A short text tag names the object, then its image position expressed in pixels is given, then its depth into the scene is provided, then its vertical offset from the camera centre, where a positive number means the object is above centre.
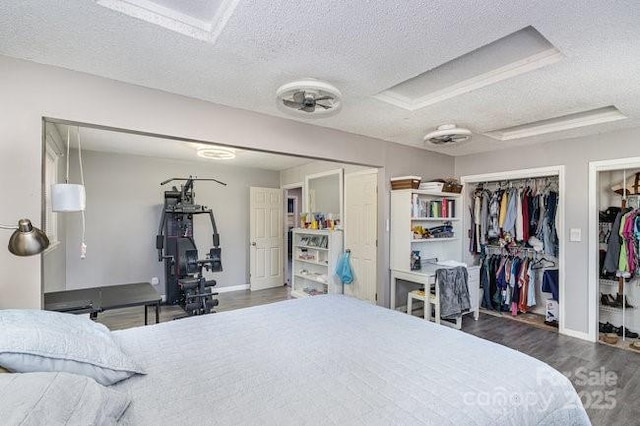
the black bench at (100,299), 2.45 -0.72
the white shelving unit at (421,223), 3.83 -0.11
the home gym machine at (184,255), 4.06 -0.59
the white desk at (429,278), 3.65 -0.77
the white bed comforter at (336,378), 1.12 -0.70
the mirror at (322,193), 5.53 +0.37
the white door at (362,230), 4.21 -0.22
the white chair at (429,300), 3.60 -1.00
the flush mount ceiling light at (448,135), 3.04 +0.77
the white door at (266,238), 5.94 -0.45
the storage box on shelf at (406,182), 3.79 +0.38
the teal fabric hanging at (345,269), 4.55 -0.79
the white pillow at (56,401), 0.79 -0.51
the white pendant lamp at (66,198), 2.10 +0.11
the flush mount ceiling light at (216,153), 4.16 +0.82
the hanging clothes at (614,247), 3.45 -0.36
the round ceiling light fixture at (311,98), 2.02 +0.79
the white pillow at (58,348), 1.12 -0.51
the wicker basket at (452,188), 4.21 +0.35
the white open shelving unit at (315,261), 4.80 -0.76
